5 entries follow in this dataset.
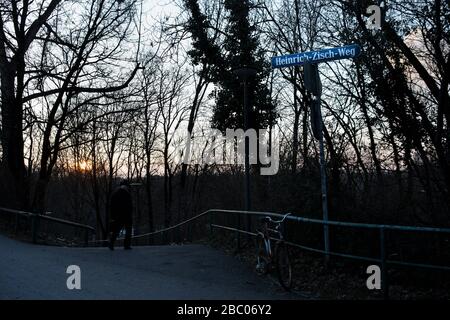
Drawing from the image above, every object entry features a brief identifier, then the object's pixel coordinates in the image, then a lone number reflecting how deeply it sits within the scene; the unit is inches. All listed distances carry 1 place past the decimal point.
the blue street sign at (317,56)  332.5
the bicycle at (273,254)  333.7
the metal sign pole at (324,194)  343.9
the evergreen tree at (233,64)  885.2
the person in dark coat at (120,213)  551.8
